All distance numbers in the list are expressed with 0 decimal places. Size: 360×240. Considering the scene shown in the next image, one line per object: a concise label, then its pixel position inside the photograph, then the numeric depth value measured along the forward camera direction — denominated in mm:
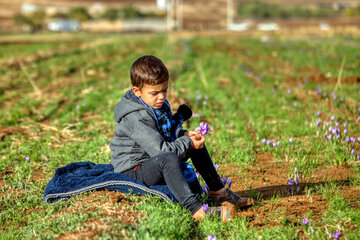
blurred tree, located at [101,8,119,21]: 103438
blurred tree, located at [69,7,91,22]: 100250
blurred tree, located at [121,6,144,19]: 105125
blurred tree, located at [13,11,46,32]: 85212
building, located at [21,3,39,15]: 126012
